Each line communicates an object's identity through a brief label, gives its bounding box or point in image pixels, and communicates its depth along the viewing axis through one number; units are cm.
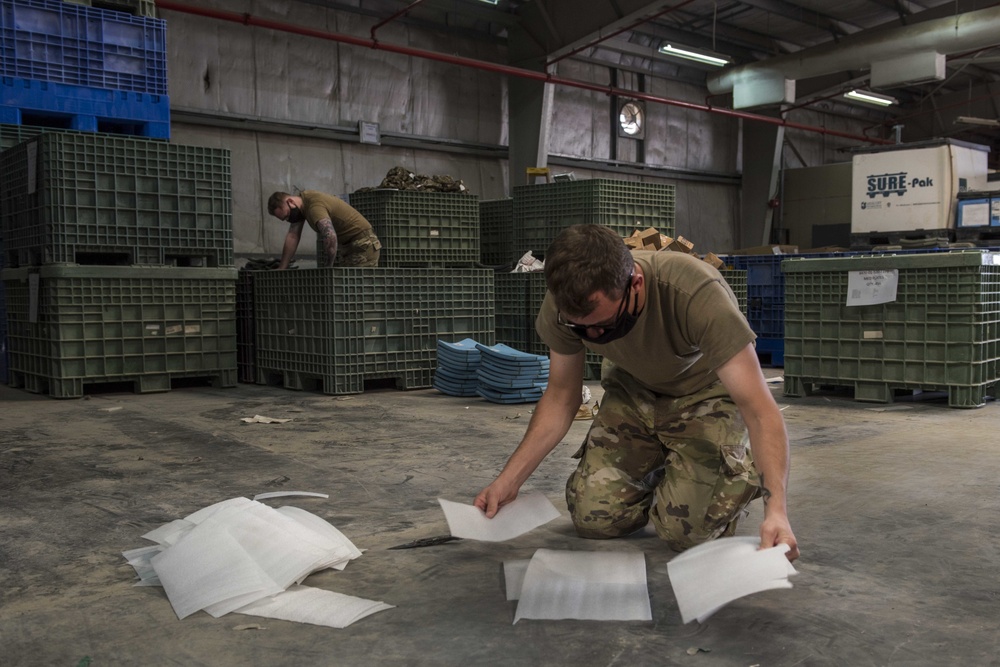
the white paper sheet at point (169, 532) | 303
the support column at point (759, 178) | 1956
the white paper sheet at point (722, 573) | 207
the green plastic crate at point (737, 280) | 934
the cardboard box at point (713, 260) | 933
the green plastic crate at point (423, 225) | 897
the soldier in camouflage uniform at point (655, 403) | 245
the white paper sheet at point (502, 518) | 274
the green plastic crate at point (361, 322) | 764
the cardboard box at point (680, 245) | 891
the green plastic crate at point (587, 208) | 938
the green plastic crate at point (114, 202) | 736
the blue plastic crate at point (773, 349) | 1029
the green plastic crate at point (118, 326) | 740
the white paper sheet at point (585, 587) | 241
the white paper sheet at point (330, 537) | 286
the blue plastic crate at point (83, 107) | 752
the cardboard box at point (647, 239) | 872
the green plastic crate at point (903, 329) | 640
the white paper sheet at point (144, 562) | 272
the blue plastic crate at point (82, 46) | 738
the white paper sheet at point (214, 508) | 309
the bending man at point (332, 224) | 821
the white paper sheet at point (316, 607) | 239
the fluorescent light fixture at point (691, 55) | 1647
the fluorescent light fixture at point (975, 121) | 1455
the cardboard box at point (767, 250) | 1258
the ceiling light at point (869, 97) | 2003
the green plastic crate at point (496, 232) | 1073
